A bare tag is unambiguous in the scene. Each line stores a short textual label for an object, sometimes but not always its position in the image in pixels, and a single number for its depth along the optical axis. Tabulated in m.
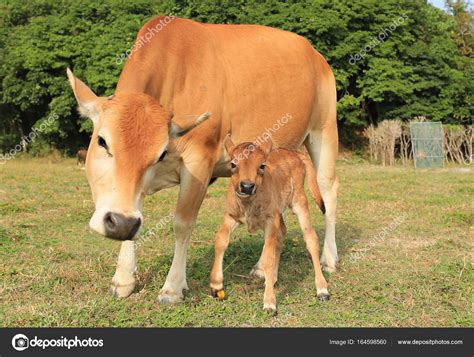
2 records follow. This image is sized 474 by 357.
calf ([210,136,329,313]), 4.79
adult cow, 4.11
